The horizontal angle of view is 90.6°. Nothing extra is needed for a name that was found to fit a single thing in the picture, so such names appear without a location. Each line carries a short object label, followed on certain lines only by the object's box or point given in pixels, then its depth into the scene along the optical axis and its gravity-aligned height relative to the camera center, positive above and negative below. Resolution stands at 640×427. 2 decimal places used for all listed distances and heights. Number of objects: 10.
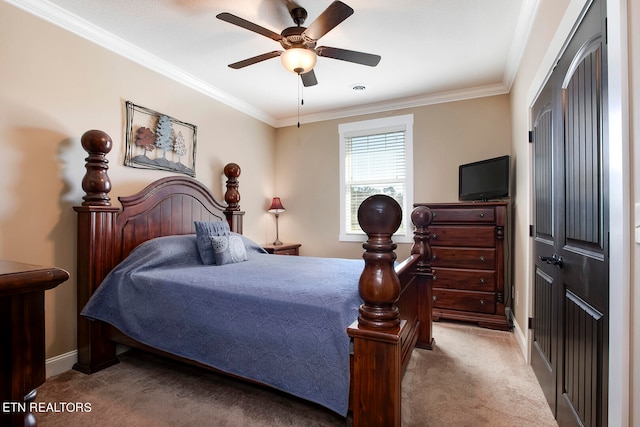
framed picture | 2.82 +0.71
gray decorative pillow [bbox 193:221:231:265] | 2.72 -0.19
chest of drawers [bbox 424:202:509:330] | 3.10 -0.47
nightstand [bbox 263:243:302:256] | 4.05 -0.45
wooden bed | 1.17 -0.26
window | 4.06 +0.66
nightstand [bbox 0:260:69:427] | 0.55 -0.22
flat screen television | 3.19 +0.38
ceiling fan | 2.00 +1.19
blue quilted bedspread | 1.48 -0.56
